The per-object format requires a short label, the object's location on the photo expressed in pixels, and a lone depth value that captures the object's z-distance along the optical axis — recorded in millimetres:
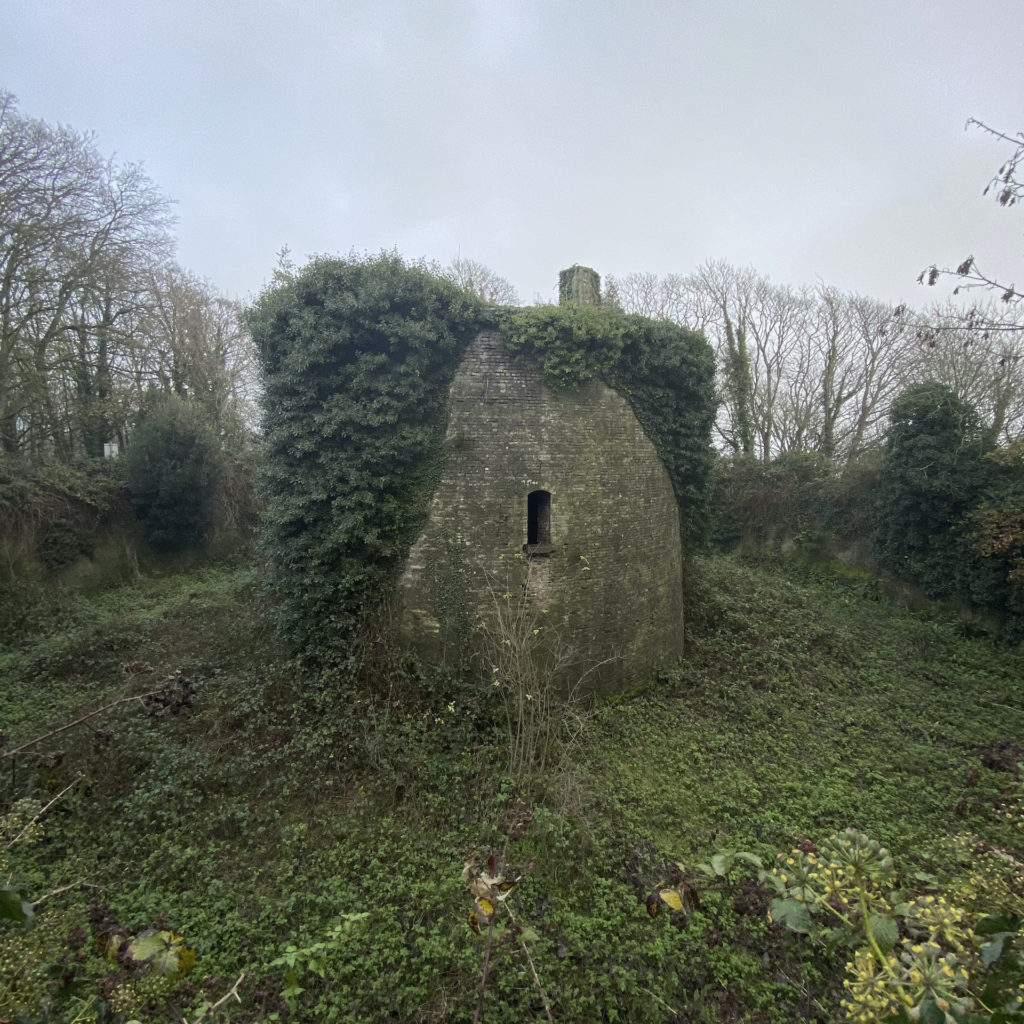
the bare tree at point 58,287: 12156
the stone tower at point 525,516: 7879
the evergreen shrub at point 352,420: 7621
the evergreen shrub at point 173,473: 14812
